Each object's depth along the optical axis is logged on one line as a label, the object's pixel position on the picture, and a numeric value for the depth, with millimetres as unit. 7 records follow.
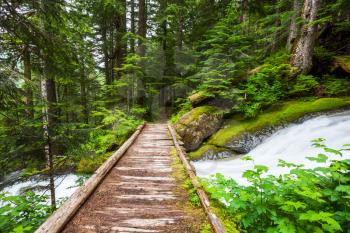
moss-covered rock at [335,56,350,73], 10609
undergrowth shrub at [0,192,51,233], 3803
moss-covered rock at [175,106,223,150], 11156
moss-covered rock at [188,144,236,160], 10250
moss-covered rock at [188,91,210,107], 12666
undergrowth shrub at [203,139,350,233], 2897
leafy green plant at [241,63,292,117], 11172
